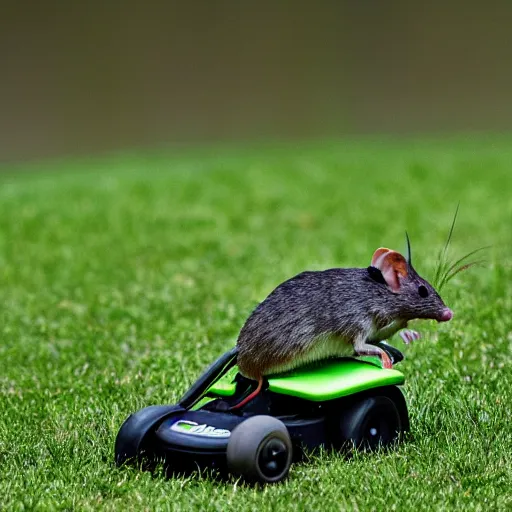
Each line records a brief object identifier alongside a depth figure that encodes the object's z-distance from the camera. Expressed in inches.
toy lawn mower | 283.6
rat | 301.1
